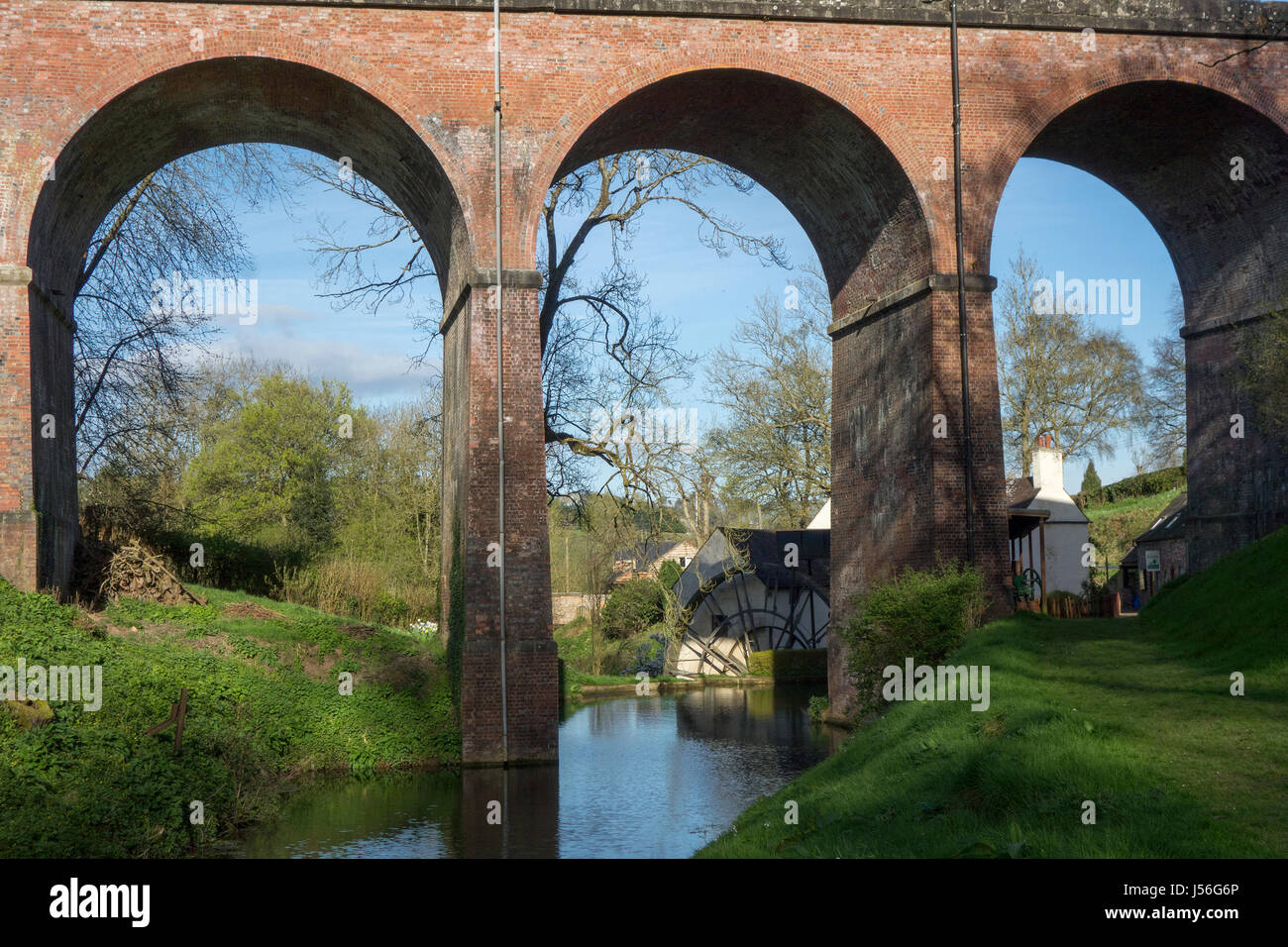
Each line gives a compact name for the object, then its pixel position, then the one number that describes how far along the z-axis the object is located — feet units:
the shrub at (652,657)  98.27
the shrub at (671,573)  111.86
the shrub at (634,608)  101.04
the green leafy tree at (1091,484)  157.13
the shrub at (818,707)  60.91
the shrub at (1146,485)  141.08
